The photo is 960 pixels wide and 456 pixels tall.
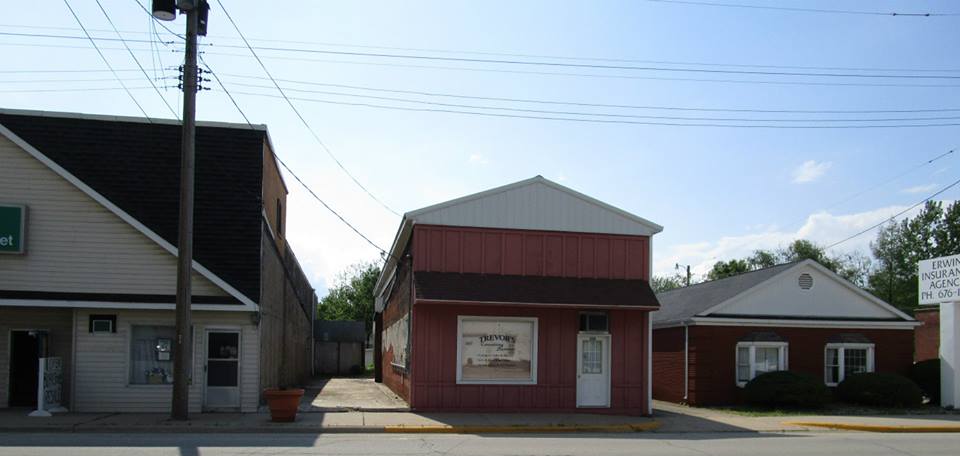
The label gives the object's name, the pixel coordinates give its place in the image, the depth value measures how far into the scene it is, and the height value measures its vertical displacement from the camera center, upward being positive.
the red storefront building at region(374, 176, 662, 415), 20.98 -0.30
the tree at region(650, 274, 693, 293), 88.81 +1.25
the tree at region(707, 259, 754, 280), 53.12 +1.75
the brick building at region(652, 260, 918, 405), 26.20 -1.25
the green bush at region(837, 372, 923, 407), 25.02 -2.82
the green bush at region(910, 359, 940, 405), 26.92 -2.59
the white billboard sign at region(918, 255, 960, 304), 25.44 +0.55
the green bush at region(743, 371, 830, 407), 24.28 -2.76
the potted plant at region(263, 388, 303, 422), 17.86 -2.45
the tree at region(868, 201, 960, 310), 71.12 +4.32
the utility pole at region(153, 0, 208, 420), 17.77 +1.18
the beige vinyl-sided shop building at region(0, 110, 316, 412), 19.67 +0.47
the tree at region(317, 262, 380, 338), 72.94 -1.07
